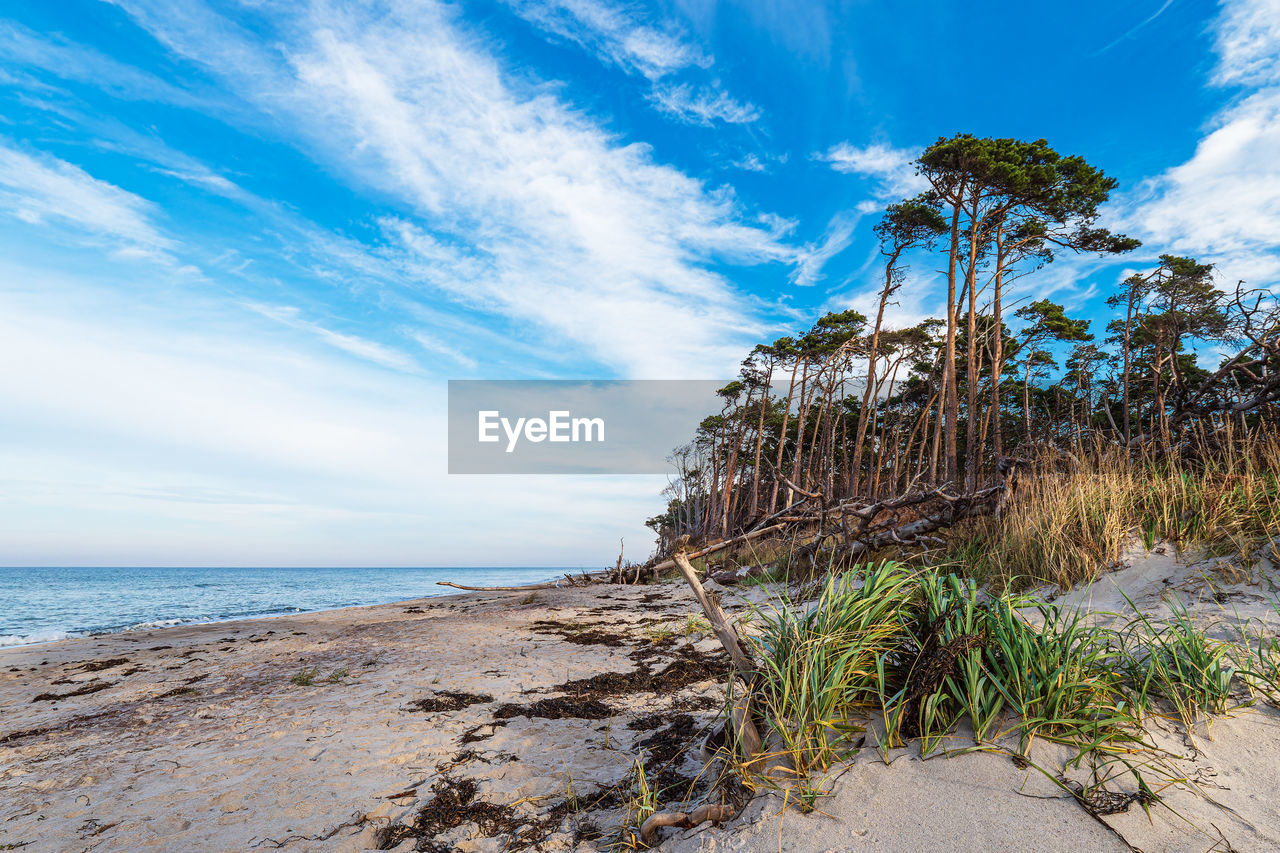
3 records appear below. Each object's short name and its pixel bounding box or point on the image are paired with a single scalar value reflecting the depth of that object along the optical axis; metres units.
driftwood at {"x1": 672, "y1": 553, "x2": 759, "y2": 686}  3.23
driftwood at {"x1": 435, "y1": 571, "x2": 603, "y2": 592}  18.18
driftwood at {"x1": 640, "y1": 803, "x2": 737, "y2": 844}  2.47
